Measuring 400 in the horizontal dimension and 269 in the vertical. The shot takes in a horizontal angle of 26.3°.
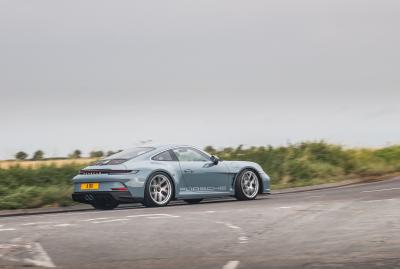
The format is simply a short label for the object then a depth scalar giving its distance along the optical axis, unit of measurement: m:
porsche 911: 17.72
